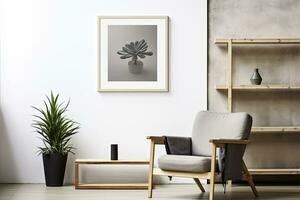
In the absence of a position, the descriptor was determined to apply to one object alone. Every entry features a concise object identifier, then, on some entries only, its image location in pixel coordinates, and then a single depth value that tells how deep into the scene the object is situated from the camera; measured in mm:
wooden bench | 6695
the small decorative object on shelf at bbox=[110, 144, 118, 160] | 6785
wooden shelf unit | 6793
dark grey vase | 6879
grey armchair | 5680
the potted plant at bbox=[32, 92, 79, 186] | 6816
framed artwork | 7141
